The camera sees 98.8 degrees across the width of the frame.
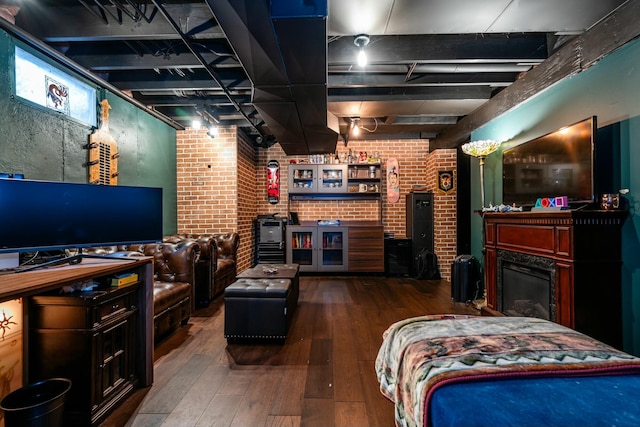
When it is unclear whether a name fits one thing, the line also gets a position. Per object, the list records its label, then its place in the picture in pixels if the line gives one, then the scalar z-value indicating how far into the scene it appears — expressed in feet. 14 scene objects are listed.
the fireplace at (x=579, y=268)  6.82
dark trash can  4.05
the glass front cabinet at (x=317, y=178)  18.38
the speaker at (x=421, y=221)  17.10
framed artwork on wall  17.07
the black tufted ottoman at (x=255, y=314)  8.34
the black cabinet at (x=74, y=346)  4.97
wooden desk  4.80
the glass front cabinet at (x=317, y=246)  17.76
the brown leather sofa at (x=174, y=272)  9.19
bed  2.68
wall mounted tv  7.11
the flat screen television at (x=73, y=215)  5.04
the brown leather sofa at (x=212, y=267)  11.85
